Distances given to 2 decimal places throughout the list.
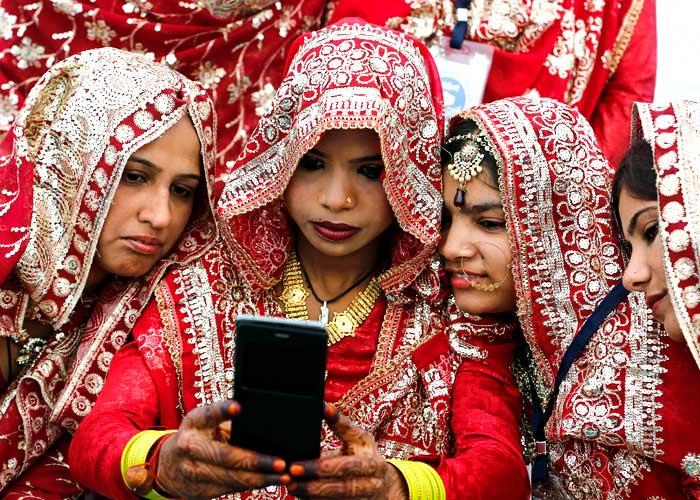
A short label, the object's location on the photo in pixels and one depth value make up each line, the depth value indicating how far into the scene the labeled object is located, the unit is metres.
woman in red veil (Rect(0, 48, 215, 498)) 2.33
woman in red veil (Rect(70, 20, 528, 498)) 2.27
